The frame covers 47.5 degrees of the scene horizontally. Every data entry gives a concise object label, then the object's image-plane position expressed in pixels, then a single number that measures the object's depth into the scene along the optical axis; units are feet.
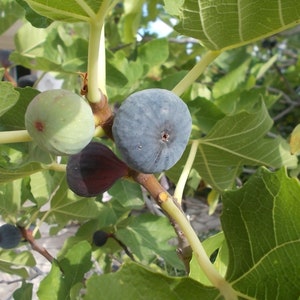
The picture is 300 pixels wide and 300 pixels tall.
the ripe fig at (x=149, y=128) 0.63
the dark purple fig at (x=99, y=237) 1.58
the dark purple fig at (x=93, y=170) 0.77
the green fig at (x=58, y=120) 0.60
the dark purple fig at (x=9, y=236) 1.34
